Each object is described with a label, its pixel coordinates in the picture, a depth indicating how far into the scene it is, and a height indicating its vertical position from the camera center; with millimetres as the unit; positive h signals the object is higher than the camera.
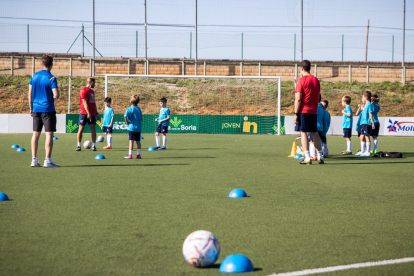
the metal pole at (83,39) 42131 +6501
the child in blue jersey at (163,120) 16875 +18
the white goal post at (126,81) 27928 +2091
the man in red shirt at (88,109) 14314 +286
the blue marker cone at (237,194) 6766 -929
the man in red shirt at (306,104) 11391 +398
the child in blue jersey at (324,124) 13867 -35
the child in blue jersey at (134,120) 12750 +5
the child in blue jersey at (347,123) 15238 -1
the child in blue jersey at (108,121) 16484 -36
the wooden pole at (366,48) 49278 +7008
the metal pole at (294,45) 47384 +6899
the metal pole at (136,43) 42372 +6268
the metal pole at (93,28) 40344 +7019
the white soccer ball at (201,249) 3615 -888
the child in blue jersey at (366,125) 14508 -47
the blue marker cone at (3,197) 6367 -949
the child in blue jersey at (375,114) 14883 +263
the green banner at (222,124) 29609 -152
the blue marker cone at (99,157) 12672 -896
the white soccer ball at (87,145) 16044 -774
